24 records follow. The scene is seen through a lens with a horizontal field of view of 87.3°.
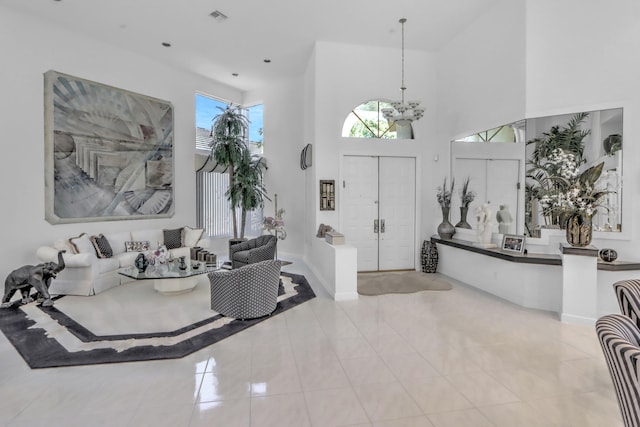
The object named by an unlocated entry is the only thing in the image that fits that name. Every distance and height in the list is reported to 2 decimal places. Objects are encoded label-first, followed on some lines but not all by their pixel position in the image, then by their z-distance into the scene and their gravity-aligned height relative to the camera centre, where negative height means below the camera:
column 4.04 -0.97
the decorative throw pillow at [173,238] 6.95 -0.73
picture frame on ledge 4.80 -0.56
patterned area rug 3.22 -1.45
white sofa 5.12 -0.96
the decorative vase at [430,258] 6.62 -1.05
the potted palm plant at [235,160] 7.65 +1.00
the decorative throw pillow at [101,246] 5.72 -0.74
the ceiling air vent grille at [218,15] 5.36 +3.05
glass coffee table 4.92 -1.05
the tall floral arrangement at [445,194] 6.44 +0.21
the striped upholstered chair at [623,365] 1.24 -0.61
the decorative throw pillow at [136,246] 6.25 -0.81
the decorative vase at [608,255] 4.09 -0.61
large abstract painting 5.65 +0.96
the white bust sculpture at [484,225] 5.39 -0.32
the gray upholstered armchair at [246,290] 4.11 -1.07
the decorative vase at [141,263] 5.13 -0.92
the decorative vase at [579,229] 4.12 -0.30
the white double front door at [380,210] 6.60 -0.11
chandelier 4.98 +1.40
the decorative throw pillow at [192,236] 7.09 -0.69
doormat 5.50 -1.37
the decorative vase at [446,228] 6.34 -0.44
